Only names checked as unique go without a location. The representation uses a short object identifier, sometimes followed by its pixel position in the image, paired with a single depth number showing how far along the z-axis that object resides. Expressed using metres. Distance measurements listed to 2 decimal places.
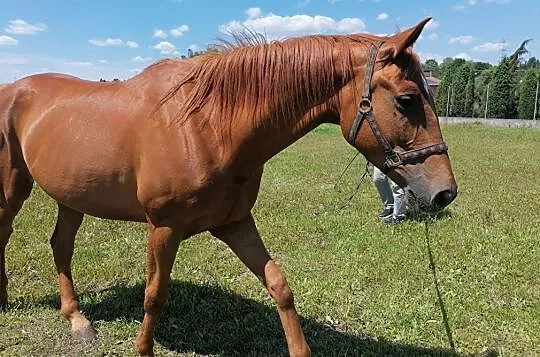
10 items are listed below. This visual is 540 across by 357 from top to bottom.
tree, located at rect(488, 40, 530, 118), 40.94
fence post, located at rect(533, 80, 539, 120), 37.49
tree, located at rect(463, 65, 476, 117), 44.44
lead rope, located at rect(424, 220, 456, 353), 3.71
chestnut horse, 2.42
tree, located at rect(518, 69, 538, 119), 38.44
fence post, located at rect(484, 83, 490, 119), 41.50
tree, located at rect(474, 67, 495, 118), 43.28
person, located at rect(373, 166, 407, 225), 6.77
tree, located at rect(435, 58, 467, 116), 46.19
